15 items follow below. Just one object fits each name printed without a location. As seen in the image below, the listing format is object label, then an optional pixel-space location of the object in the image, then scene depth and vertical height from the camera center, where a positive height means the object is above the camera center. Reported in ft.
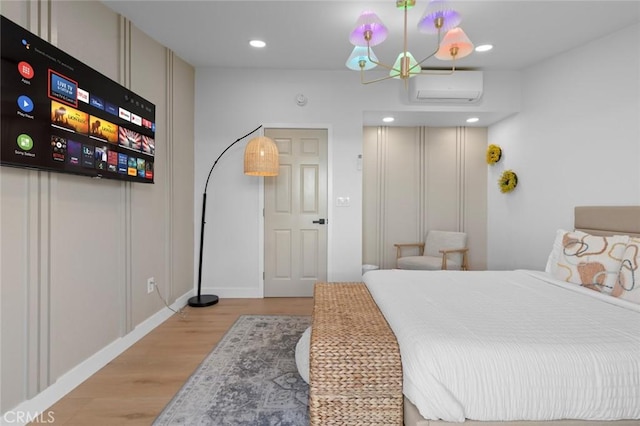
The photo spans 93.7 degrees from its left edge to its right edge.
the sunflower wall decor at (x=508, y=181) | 11.82 +1.32
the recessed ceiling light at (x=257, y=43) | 9.46 +5.46
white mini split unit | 10.91 +4.70
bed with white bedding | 3.66 -1.91
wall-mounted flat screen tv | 4.68 +1.89
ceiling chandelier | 5.90 +3.78
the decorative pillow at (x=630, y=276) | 5.74 -1.21
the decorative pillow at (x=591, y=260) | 6.28 -1.02
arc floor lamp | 10.30 +1.81
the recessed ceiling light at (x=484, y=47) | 9.59 +5.41
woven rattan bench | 4.08 -2.31
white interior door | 12.05 -0.17
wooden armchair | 11.60 -1.62
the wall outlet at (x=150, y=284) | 8.84 -2.12
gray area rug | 5.15 -3.47
